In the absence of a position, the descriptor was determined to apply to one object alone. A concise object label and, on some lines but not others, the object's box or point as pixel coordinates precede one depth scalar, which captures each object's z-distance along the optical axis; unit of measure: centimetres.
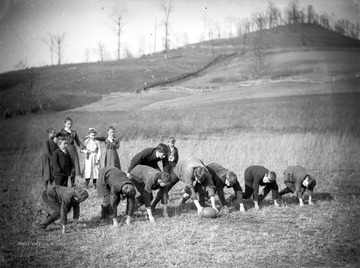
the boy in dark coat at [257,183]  1133
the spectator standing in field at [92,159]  1413
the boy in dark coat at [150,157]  1100
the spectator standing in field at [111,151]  1330
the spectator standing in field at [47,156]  1275
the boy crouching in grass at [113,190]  934
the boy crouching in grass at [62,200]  915
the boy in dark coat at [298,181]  1152
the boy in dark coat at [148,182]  985
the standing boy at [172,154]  1263
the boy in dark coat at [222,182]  1085
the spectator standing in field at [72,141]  1331
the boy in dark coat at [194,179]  1035
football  1016
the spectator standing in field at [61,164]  1082
